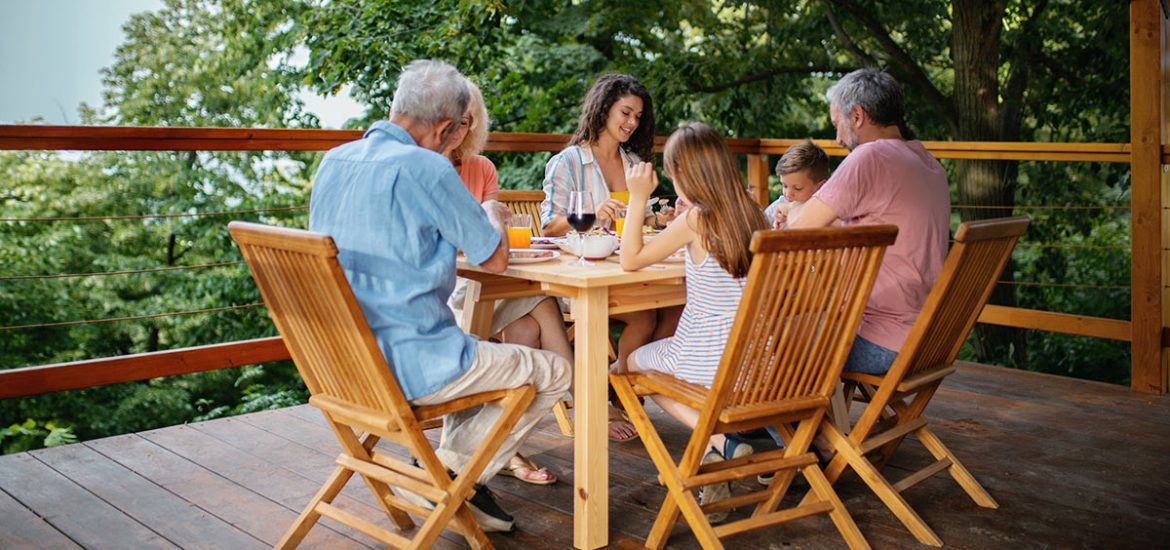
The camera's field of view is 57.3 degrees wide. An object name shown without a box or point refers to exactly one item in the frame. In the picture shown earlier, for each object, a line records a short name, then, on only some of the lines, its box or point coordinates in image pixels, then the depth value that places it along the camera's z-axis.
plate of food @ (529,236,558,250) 3.36
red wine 3.04
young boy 3.73
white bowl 2.99
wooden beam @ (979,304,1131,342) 4.61
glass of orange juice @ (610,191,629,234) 3.33
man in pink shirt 3.03
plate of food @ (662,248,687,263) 3.03
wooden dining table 2.72
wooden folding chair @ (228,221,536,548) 2.36
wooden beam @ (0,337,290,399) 3.67
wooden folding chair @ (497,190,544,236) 4.27
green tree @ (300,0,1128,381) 7.74
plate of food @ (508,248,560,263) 2.97
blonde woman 3.40
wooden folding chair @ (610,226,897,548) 2.40
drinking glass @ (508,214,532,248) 3.10
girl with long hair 2.68
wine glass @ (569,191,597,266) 3.03
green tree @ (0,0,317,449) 8.11
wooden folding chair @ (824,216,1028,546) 2.73
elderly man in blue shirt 2.53
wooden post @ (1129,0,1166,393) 4.35
